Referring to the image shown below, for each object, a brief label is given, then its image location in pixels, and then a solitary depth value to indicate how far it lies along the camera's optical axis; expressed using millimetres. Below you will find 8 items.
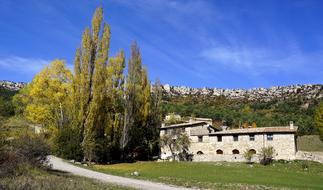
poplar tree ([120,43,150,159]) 35844
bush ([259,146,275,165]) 36250
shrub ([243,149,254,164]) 36969
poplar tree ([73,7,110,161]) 30609
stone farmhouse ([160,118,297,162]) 38188
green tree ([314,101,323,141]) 44900
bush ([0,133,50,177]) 13633
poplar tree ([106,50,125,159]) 34062
